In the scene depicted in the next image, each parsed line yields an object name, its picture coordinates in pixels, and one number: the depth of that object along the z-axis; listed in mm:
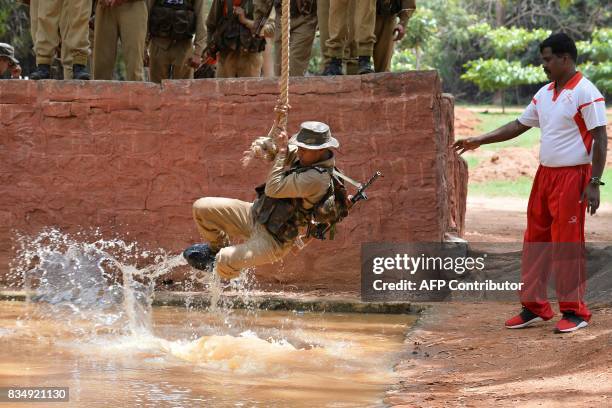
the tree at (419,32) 31938
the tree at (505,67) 32656
